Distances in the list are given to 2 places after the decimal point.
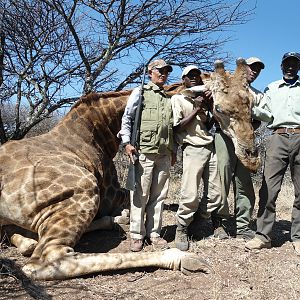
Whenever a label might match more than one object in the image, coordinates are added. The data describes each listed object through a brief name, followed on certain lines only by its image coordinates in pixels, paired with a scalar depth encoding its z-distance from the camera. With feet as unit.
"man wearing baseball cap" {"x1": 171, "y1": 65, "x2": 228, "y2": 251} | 13.50
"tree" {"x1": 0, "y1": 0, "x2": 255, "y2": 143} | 20.67
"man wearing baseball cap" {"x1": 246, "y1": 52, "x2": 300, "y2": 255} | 13.36
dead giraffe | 11.58
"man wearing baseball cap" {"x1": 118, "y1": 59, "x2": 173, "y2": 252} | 13.27
